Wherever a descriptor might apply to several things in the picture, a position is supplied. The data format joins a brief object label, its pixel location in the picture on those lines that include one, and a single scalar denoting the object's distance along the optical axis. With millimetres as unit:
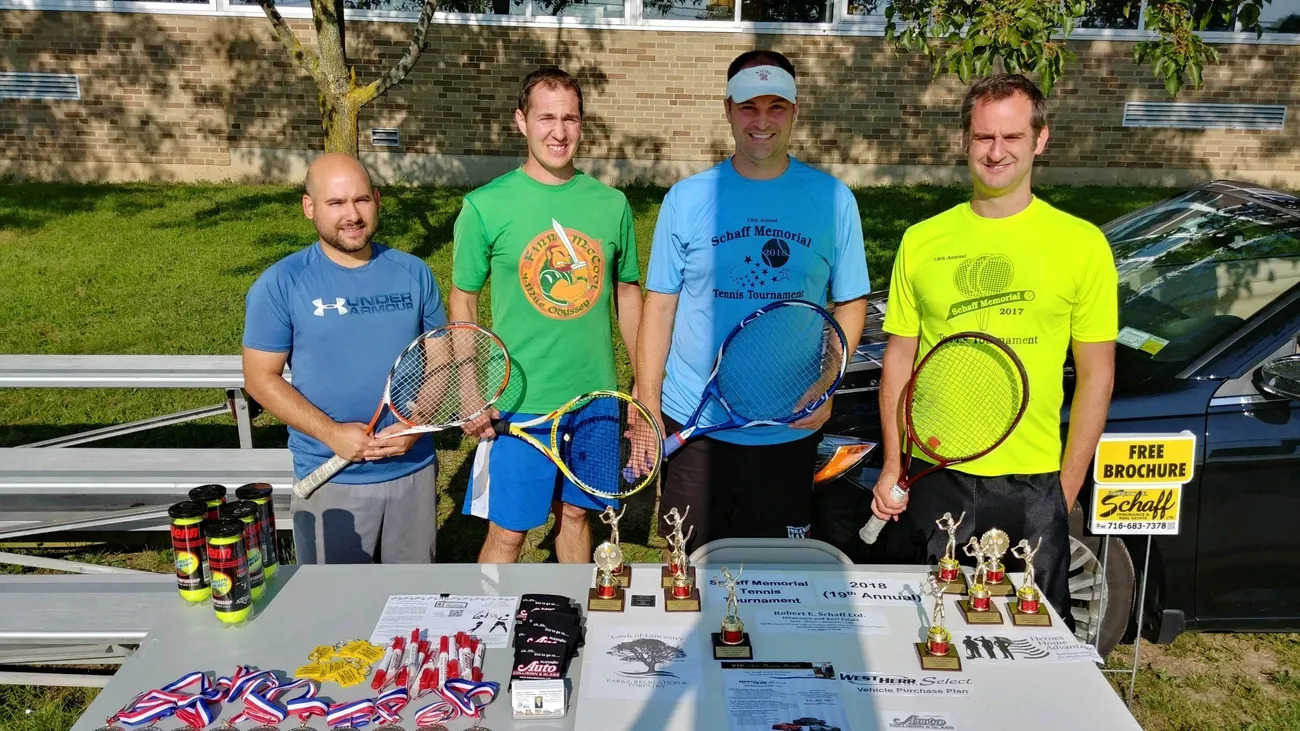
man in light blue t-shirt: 3395
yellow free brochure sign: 3359
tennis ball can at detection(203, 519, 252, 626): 2621
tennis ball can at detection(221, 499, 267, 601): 2709
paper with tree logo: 2408
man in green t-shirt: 3568
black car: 3736
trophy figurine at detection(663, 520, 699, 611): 2766
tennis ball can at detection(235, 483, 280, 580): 2814
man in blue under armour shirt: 3367
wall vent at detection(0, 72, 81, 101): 13977
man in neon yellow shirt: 3059
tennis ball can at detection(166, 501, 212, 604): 2629
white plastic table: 2328
